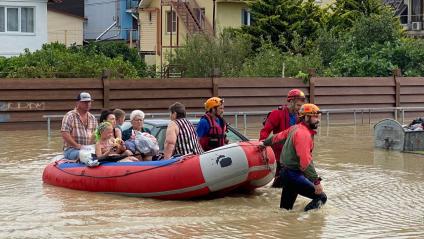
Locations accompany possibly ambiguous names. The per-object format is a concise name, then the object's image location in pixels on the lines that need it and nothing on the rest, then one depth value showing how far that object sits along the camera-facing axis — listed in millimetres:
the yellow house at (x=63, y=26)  57250
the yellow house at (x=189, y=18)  47250
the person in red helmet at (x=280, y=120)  13383
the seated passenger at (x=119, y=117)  14336
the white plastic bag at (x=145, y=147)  13633
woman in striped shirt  12930
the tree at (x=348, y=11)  43000
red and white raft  12375
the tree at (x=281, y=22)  40656
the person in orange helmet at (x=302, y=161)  11406
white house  42062
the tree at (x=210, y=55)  33250
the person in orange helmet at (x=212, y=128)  13422
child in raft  13484
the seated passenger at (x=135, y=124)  13891
